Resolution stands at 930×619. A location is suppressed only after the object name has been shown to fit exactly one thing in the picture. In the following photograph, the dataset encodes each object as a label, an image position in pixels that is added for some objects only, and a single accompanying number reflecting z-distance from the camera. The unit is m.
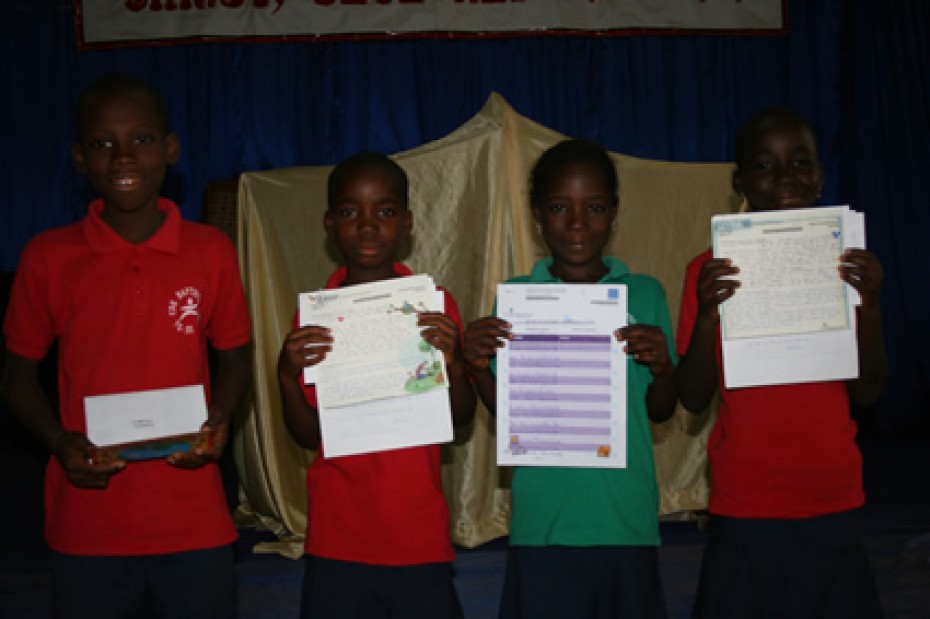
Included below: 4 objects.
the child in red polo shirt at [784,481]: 1.98
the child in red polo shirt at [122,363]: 1.84
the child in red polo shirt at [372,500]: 1.94
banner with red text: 6.15
